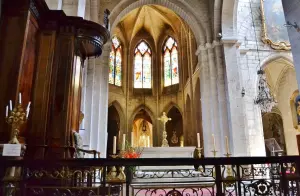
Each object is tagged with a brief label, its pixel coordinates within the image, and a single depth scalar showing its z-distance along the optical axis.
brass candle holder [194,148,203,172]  8.57
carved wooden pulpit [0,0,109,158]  4.06
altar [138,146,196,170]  9.78
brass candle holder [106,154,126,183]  3.56
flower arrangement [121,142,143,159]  7.38
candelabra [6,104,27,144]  3.31
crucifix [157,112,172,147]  10.80
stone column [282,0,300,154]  4.91
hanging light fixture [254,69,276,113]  10.28
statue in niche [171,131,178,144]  20.35
